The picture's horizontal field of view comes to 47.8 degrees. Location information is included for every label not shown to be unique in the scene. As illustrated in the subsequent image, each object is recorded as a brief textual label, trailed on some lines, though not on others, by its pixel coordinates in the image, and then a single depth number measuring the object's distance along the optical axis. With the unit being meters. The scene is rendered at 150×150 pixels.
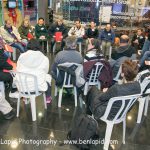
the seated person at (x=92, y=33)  4.72
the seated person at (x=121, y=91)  1.73
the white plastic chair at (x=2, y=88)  2.48
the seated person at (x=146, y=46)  3.50
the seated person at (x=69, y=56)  2.50
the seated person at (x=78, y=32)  4.66
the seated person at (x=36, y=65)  2.27
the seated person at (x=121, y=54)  2.73
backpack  1.88
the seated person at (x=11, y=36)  4.06
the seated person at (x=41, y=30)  4.57
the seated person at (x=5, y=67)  2.34
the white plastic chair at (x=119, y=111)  1.75
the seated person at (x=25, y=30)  4.42
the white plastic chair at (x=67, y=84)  2.47
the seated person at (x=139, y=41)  4.49
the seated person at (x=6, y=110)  2.29
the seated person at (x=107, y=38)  4.54
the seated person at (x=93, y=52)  2.58
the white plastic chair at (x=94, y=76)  2.48
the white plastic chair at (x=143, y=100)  2.04
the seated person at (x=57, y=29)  4.73
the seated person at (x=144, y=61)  3.06
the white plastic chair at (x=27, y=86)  2.18
